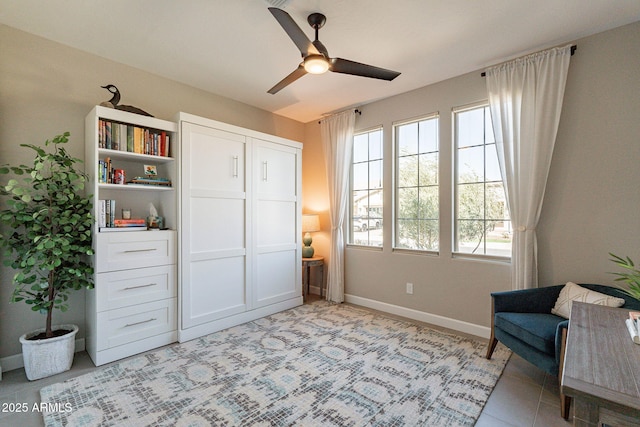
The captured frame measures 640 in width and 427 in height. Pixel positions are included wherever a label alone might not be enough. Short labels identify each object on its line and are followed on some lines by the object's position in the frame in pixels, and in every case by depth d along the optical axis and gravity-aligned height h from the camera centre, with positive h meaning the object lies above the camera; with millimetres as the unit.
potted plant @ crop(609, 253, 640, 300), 1369 -368
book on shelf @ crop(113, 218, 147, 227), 2598 -67
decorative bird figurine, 2631 +1039
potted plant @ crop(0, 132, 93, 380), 2182 -222
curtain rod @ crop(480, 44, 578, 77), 2460 +1428
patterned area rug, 1801 -1277
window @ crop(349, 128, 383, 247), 3941 +345
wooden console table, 871 -567
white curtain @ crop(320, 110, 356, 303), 4105 +483
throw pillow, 2035 -636
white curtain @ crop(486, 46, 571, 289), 2529 +758
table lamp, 4332 -196
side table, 4176 -833
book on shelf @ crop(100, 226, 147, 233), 2492 -126
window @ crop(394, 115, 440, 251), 3424 +362
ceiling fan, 1808 +1124
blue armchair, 1874 -821
